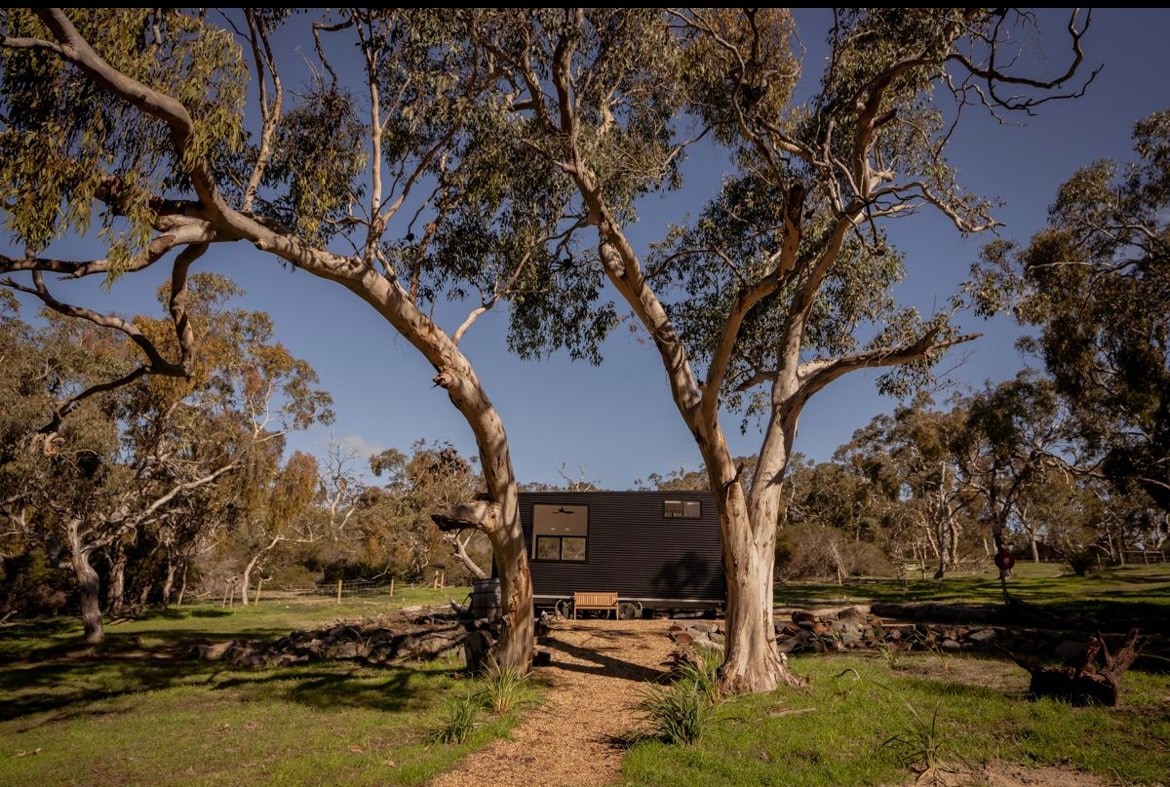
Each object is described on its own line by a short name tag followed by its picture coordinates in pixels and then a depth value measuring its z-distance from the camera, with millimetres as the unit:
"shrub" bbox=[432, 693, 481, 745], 7012
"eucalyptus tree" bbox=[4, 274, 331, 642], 17422
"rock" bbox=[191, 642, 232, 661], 13594
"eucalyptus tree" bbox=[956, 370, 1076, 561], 23200
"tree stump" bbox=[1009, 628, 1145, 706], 6977
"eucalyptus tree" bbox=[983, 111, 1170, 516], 15125
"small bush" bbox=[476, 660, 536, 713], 8008
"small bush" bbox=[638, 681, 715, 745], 6516
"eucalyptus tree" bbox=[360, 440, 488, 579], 32719
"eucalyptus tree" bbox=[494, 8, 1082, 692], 8117
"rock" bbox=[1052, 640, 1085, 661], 9420
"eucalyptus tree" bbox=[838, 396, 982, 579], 29891
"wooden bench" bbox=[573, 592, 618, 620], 16781
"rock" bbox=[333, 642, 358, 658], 12516
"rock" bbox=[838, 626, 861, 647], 11555
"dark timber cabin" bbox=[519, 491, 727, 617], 17625
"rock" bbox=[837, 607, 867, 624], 13289
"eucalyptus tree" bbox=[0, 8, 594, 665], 5746
